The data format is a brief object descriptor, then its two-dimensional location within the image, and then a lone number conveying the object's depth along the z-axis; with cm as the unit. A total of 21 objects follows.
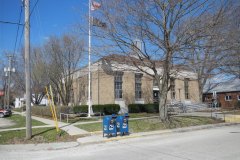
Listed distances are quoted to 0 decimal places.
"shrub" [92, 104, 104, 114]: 2755
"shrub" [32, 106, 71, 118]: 2278
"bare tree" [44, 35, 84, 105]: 2814
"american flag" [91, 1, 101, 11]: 1721
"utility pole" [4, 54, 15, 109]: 3991
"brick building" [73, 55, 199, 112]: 2956
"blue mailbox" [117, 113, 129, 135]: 1342
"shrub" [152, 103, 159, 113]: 3125
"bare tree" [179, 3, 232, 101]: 1472
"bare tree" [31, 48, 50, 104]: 3297
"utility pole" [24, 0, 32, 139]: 1267
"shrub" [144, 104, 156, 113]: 3075
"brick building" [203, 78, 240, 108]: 4584
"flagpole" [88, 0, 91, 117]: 1666
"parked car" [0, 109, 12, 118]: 3423
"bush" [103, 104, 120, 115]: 2797
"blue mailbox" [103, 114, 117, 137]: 1295
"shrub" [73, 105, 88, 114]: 2745
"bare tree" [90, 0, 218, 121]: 1502
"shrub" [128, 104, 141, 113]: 3011
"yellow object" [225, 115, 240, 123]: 2036
